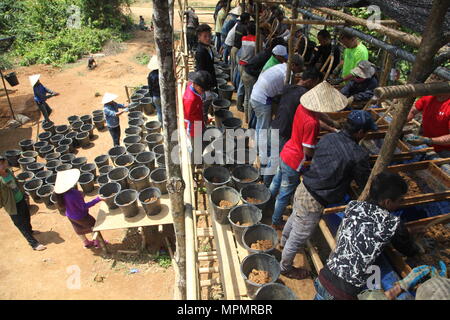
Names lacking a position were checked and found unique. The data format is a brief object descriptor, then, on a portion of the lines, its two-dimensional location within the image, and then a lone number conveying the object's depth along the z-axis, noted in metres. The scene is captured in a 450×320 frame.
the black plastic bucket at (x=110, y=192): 5.39
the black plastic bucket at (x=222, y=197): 3.91
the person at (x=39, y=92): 8.70
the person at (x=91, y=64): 15.16
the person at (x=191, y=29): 9.91
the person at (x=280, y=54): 4.49
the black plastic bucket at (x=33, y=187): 7.06
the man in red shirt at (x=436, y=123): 3.38
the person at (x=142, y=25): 20.44
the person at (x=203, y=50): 5.73
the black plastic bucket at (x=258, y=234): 3.50
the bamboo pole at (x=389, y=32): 2.42
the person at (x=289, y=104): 3.65
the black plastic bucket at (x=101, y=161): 7.32
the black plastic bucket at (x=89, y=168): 7.21
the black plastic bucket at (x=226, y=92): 7.02
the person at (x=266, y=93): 4.29
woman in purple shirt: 4.68
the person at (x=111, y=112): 6.64
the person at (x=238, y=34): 6.90
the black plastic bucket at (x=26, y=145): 8.91
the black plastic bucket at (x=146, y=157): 6.31
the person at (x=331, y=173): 2.66
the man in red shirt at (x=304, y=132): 3.10
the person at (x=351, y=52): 4.81
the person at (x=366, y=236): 2.17
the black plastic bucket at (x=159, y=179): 5.51
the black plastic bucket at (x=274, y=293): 2.75
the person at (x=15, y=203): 4.87
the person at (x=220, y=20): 10.02
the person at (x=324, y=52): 5.61
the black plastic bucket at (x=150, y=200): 5.17
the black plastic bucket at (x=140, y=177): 5.62
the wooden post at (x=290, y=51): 4.14
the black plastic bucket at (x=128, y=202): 5.14
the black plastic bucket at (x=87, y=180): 6.82
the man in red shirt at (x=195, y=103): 4.12
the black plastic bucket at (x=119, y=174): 6.16
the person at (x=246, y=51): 5.95
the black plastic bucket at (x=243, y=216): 3.73
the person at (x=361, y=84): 4.23
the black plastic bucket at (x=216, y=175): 4.59
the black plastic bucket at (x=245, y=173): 4.61
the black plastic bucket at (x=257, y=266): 3.03
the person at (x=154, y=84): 6.23
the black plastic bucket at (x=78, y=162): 7.64
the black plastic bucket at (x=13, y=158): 8.63
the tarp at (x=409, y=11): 2.26
